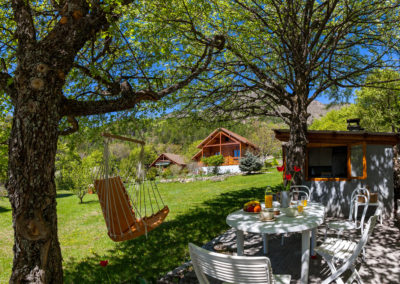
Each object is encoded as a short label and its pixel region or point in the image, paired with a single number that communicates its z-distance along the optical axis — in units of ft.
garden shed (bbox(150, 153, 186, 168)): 117.60
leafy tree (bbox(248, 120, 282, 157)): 100.89
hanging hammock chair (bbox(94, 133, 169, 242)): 12.78
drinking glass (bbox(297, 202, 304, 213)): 12.92
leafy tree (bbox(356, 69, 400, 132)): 65.26
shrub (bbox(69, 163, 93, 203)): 42.66
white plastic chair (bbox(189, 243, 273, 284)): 5.90
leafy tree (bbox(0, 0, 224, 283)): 8.49
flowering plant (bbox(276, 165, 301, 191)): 13.43
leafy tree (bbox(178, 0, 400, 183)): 22.45
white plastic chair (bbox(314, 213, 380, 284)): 8.52
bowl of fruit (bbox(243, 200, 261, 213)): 13.01
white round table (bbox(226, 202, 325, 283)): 10.52
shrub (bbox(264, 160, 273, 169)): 86.95
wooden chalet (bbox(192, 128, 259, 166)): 104.47
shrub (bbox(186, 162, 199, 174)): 84.38
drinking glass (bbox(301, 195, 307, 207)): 14.42
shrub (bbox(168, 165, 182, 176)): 81.46
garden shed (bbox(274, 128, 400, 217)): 23.79
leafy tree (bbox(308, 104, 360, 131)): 115.85
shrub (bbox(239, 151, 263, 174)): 70.54
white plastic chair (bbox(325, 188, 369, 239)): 15.00
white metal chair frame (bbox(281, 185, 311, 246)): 16.93
